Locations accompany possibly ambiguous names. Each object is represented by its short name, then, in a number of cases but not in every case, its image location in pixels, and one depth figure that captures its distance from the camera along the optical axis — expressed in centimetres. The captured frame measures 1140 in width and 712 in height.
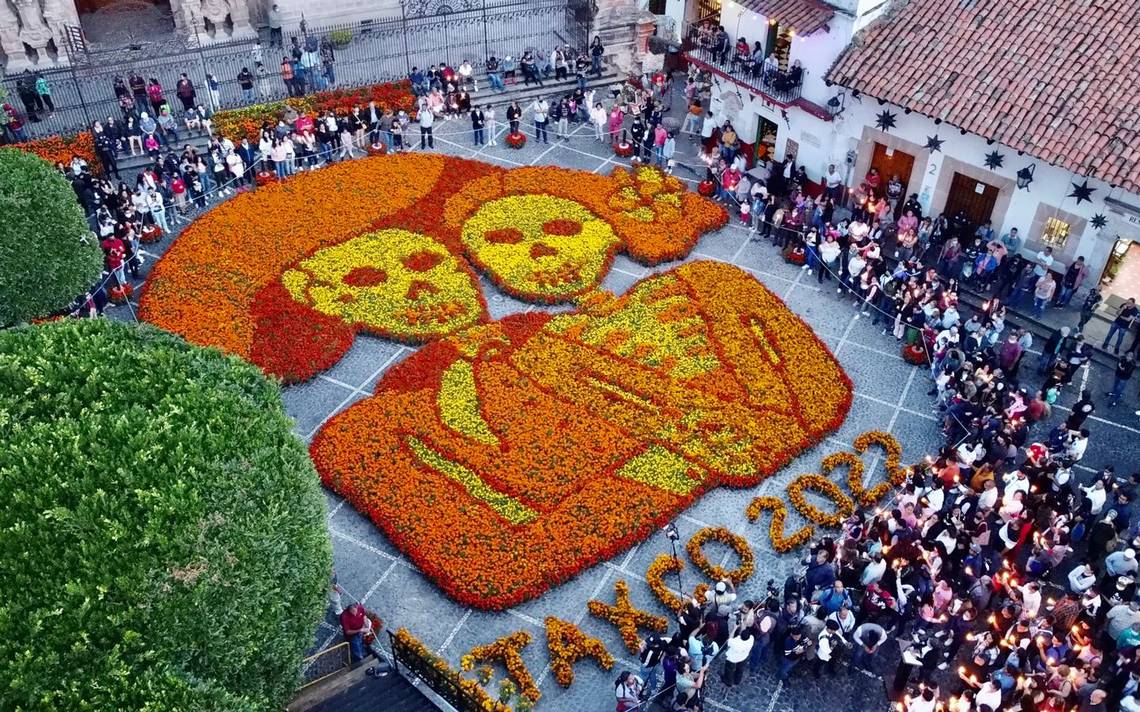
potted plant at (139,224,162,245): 3077
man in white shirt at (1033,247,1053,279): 2861
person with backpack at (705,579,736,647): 1886
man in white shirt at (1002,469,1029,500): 2086
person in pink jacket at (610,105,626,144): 3653
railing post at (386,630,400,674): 1842
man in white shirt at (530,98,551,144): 3628
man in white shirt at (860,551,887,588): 1955
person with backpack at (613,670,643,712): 1762
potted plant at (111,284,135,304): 2812
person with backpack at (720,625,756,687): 1844
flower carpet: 2217
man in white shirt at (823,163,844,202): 3253
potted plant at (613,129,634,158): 3606
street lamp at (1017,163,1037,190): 2855
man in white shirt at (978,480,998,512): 2077
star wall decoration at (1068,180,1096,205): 2764
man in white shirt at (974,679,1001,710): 1719
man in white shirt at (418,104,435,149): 3534
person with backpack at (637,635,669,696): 1836
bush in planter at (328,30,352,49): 4088
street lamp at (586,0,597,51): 4066
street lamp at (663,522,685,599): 1987
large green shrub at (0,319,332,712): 1184
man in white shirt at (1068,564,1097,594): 1938
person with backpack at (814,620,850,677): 1847
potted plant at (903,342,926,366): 2686
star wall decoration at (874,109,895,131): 3091
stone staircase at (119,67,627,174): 3922
